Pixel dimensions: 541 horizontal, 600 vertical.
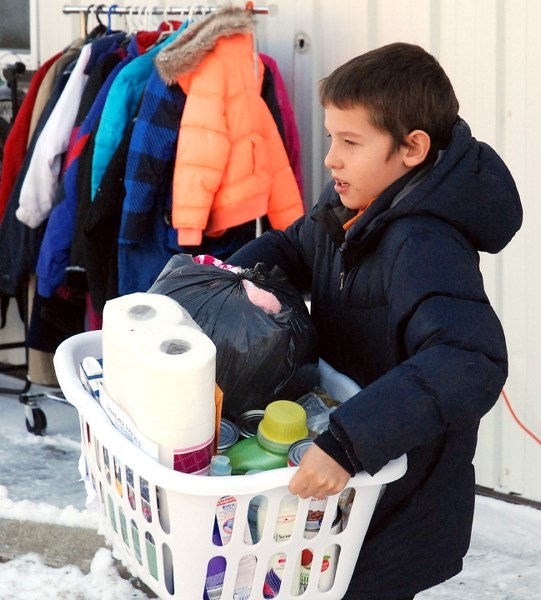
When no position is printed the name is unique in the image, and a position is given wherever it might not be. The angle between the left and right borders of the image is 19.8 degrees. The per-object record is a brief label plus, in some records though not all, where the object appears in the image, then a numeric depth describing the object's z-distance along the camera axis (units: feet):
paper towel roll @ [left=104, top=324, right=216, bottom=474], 7.45
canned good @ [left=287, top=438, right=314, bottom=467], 8.03
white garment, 17.98
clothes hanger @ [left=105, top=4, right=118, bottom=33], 18.30
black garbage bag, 8.58
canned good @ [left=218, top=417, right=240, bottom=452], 8.27
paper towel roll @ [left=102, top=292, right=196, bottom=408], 7.70
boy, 8.26
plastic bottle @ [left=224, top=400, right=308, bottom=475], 8.13
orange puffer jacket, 15.54
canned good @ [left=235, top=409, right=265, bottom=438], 8.52
